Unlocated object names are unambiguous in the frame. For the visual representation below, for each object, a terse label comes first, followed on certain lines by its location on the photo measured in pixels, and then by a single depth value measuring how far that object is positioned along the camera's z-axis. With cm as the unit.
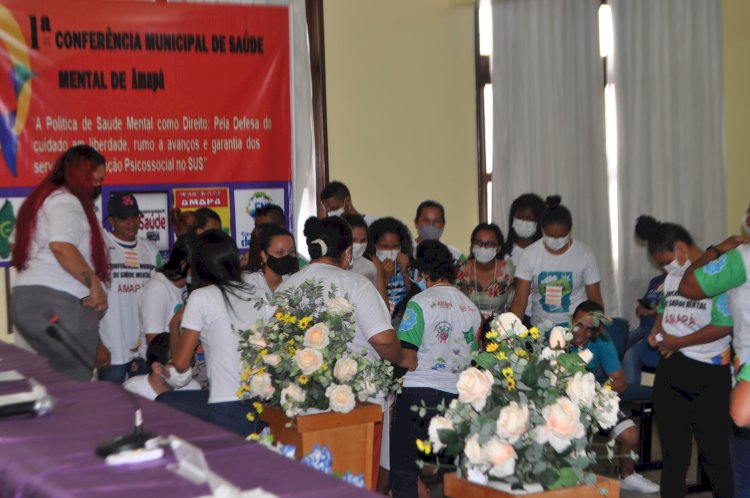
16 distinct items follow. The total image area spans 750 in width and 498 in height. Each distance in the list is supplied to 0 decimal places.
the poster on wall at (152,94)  610
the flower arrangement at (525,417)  233
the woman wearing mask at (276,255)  441
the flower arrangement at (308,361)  342
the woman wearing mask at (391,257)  558
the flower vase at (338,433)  344
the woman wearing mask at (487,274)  561
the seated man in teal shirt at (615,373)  490
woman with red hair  443
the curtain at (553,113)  735
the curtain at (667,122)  695
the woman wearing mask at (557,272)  548
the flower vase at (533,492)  236
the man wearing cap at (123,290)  544
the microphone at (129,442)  199
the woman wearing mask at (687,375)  419
